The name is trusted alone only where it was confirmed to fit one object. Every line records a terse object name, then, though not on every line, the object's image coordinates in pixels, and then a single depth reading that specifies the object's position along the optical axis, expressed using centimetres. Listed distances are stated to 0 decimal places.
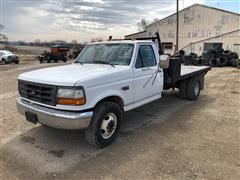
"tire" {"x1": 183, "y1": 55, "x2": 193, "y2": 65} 1544
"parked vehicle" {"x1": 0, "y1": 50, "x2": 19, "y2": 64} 2135
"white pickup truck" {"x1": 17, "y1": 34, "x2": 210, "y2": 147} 296
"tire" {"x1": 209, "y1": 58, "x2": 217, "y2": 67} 1538
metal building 1915
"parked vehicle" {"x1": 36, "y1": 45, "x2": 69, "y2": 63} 2471
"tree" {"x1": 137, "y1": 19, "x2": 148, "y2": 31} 5994
